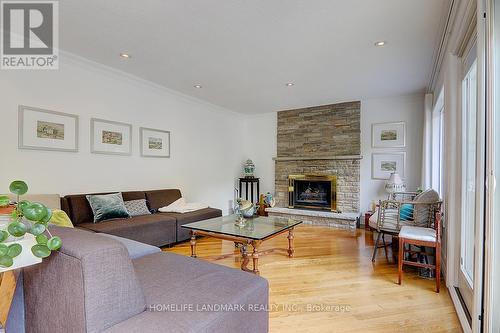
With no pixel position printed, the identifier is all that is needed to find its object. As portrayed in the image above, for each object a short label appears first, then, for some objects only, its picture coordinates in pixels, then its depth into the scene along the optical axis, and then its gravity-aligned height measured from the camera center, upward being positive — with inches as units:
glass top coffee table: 97.3 -27.0
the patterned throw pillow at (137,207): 137.2 -23.2
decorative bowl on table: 129.6 -22.0
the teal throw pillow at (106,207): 120.7 -20.2
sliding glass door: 79.2 -1.1
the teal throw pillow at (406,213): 115.0 -21.4
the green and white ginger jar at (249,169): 239.1 -3.1
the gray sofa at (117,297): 33.3 -21.3
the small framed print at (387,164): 179.9 +1.6
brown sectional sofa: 115.0 -27.7
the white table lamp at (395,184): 168.6 -11.8
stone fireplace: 195.6 +2.5
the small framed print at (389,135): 179.7 +22.7
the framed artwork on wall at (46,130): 107.8 +16.0
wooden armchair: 105.3 -22.6
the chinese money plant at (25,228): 27.1 -7.0
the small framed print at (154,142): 157.6 +14.8
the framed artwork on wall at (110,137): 132.6 +15.5
